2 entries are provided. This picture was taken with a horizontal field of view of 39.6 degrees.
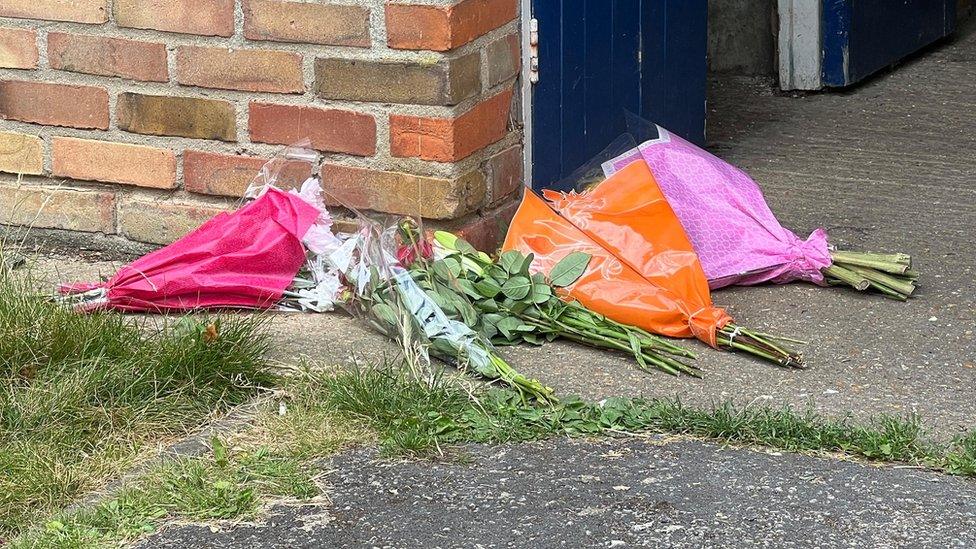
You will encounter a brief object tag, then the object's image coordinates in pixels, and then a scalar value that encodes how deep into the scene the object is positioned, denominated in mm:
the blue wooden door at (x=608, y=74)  3604
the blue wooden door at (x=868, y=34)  5426
